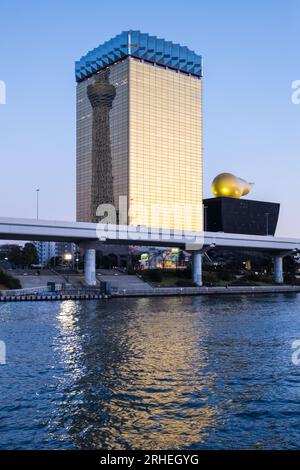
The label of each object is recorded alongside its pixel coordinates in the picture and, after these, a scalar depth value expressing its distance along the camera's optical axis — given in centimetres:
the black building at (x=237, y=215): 17338
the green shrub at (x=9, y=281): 9045
